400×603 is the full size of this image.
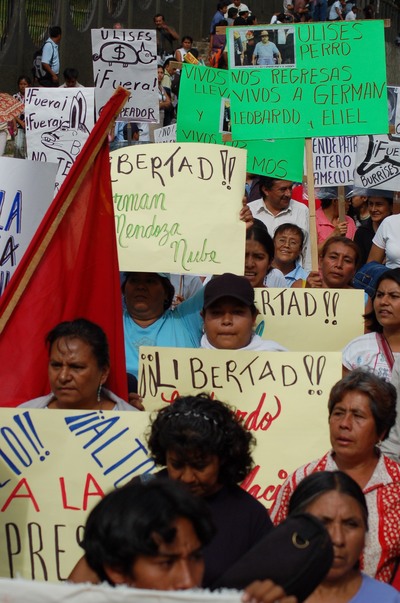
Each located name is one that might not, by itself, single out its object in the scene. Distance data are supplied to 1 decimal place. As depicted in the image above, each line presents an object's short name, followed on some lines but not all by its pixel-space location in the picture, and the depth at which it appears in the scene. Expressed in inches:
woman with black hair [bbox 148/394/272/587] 214.0
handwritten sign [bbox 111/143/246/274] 390.0
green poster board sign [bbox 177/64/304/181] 582.7
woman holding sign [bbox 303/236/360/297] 425.5
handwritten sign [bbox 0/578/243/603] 131.6
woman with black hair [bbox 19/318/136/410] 284.3
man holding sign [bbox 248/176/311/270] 537.5
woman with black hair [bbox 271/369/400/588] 234.8
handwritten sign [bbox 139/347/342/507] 302.4
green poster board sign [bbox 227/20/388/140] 484.3
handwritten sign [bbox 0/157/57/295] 365.0
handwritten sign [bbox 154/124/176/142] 763.0
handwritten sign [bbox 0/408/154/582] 264.3
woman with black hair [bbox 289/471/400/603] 201.1
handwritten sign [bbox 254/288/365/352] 398.0
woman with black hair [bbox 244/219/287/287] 408.5
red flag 315.7
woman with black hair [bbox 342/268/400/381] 332.4
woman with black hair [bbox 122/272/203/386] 362.1
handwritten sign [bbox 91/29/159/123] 694.0
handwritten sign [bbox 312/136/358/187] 667.9
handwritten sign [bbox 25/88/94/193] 638.6
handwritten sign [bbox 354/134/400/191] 621.3
